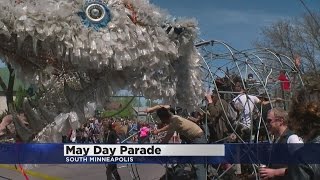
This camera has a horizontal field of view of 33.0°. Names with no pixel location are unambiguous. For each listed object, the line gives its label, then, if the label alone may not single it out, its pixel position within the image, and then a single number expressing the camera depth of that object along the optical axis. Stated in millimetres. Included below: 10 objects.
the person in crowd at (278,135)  4512
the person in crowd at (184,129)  6695
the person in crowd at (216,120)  7226
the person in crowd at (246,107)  7086
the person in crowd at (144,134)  8980
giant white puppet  3865
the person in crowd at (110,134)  11219
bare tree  25000
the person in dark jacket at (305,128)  3930
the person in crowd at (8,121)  4188
